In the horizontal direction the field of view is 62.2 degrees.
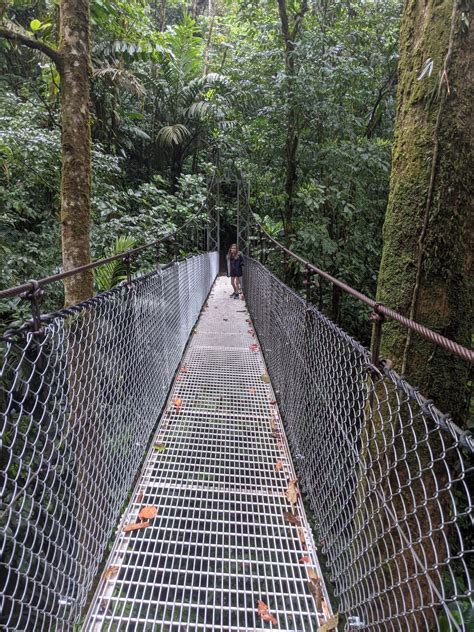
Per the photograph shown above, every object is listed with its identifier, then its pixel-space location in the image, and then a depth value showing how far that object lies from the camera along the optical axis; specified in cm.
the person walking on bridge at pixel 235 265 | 734
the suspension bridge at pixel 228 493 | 119
